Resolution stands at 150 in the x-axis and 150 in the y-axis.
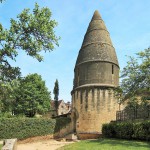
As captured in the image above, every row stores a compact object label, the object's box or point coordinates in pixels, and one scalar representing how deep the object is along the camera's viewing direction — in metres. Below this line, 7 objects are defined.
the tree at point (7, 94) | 8.86
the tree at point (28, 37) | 9.46
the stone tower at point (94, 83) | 18.72
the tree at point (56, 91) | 41.29
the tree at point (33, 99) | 30.59
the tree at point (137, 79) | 11.86
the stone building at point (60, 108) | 44.33
